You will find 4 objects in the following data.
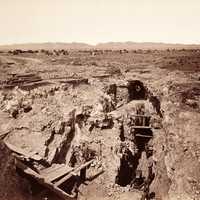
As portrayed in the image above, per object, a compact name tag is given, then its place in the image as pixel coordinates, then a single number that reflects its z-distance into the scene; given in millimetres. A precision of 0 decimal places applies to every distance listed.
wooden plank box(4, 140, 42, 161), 9943
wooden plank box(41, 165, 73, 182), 9864
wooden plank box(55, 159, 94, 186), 9725
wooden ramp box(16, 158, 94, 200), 9164
